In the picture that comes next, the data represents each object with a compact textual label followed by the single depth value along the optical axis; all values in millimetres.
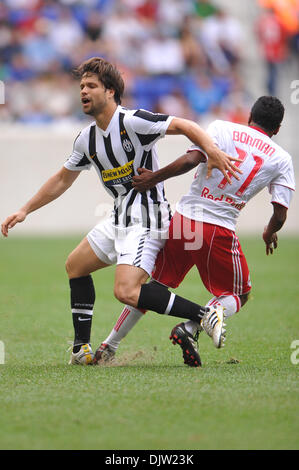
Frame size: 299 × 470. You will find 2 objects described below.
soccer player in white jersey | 10711
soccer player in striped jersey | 10695
